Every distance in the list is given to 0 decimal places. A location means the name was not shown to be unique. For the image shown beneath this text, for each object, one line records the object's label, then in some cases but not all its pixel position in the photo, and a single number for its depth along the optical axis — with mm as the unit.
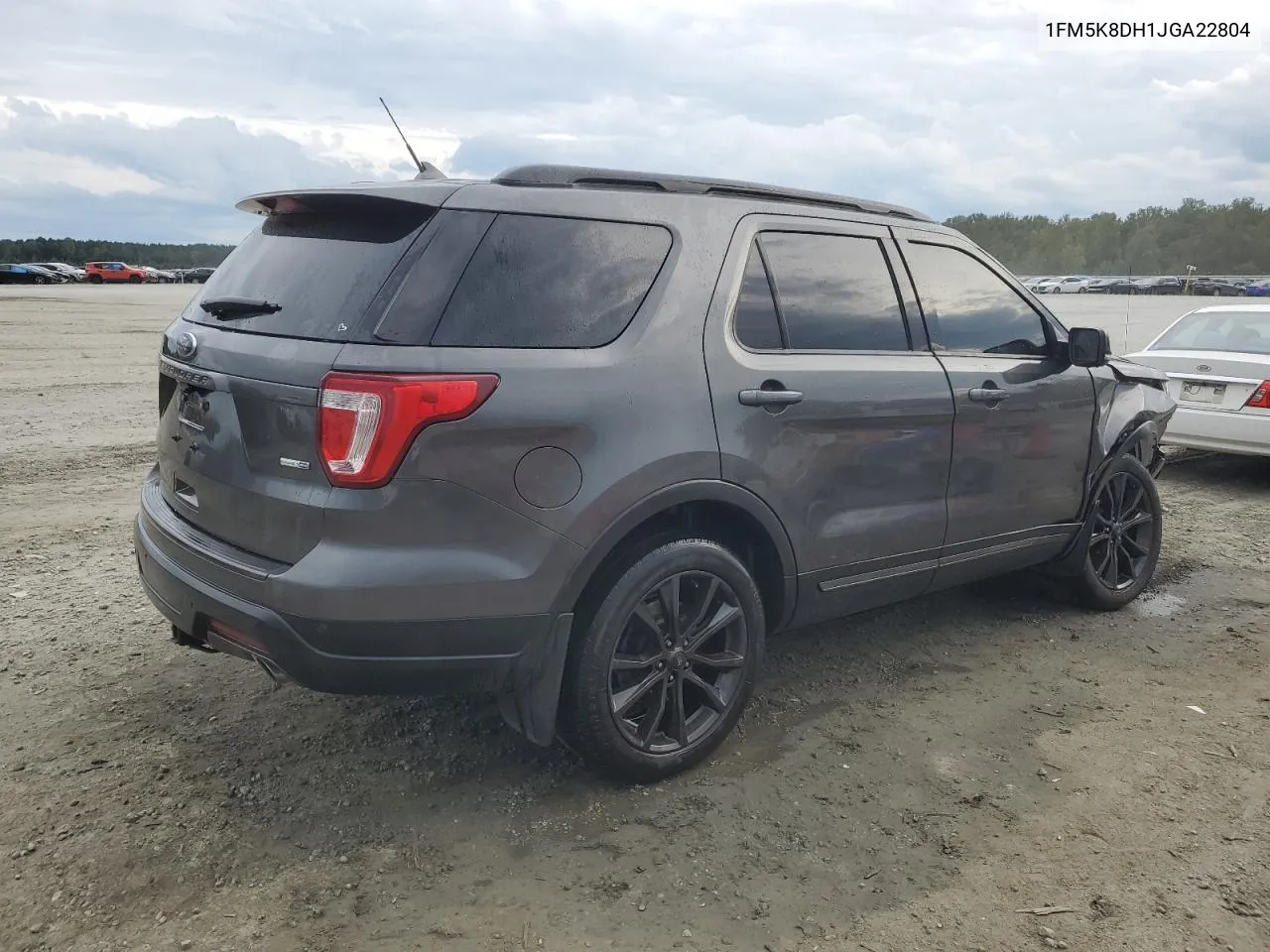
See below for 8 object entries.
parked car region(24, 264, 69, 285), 58594
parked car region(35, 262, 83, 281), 62781
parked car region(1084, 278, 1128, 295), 68438
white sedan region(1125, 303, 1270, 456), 7926
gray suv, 2807
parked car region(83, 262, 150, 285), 62131
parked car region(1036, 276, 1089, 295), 68512
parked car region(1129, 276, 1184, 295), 68500
